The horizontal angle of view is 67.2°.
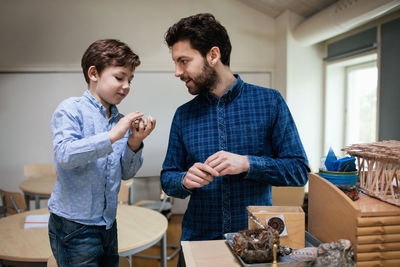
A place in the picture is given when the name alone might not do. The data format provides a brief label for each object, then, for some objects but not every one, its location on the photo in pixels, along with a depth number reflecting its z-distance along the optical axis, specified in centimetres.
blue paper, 110
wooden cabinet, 80
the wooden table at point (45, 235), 161
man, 118
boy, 112
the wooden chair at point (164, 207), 328
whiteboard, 447
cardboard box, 97
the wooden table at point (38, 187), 298
